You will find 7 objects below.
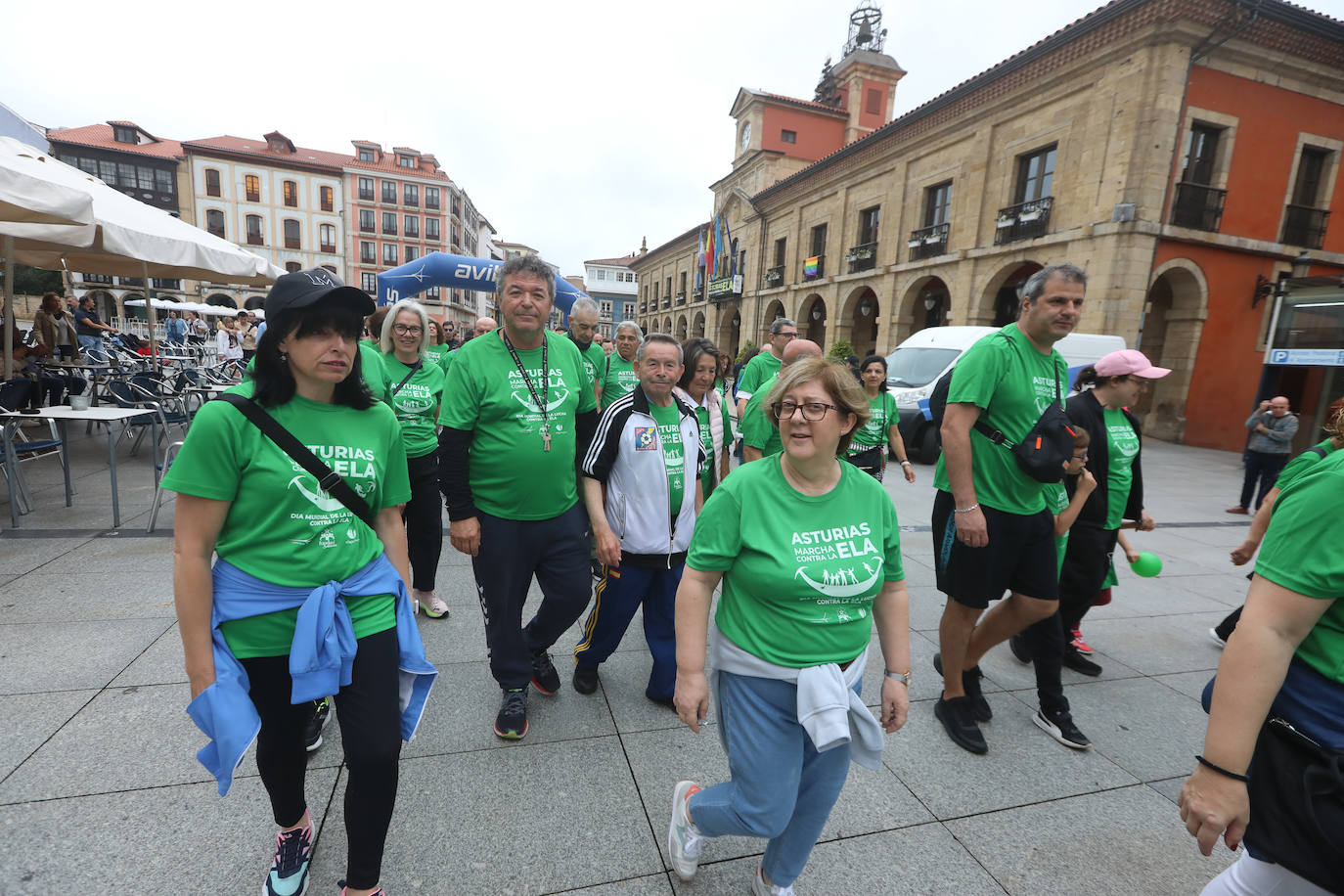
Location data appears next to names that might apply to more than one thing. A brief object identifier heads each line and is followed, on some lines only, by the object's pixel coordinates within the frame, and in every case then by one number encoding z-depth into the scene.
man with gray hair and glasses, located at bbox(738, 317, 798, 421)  6.00
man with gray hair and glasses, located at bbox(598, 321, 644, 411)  5.75
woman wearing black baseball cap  1.48
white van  10.45
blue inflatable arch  10.01
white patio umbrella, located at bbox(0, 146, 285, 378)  6.22
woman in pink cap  3.21
